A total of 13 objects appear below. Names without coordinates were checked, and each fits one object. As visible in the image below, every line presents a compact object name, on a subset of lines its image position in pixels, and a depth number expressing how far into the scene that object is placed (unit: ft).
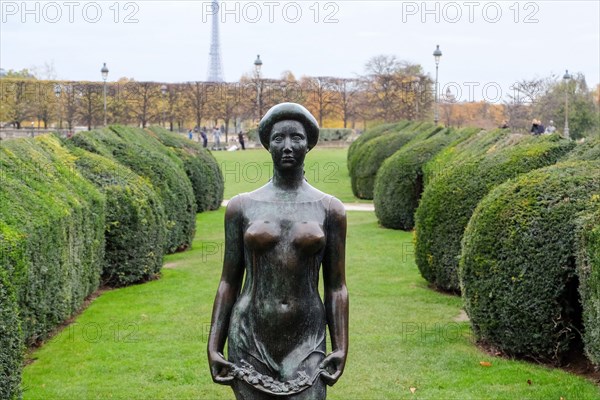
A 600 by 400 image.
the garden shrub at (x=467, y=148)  53.19
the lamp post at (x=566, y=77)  109.79
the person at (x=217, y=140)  210.79
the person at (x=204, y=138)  178.31
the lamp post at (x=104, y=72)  110.42
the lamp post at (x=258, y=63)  131.23
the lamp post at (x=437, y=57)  97.63
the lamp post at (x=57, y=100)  170.75
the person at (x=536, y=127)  86.15
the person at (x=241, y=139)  200.54
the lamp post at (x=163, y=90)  208.05
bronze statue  14.57
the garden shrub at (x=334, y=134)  237.45
